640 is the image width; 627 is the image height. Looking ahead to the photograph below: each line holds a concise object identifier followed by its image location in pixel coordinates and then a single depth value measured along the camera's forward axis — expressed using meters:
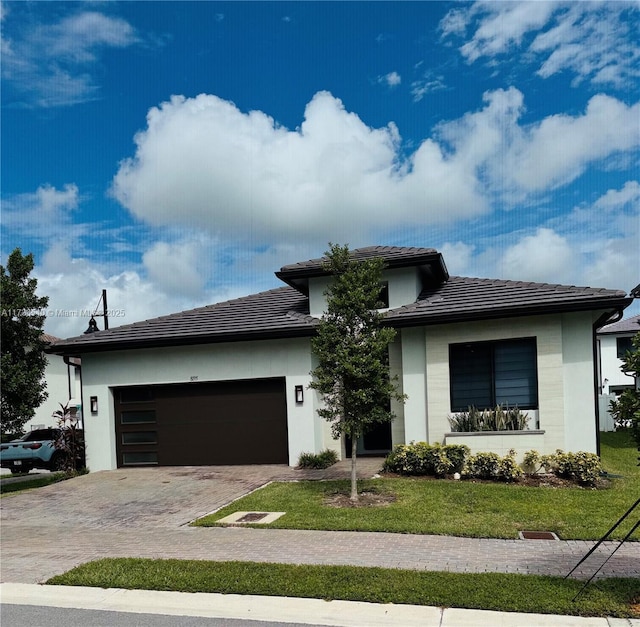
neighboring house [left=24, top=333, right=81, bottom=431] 31.11
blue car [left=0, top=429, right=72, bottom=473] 19.34
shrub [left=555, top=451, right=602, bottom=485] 10.87
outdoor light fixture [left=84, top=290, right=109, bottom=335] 23.03
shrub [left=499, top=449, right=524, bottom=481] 11.20
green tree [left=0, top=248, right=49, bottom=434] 13.92
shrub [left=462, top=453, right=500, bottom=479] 11.30
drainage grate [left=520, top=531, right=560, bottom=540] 7.51
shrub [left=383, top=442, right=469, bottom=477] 11.70
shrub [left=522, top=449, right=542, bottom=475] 11.74
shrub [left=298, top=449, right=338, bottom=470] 13.85
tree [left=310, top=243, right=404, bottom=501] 9.84
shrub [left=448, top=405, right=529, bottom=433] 12.33
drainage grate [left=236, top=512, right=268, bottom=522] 9.11
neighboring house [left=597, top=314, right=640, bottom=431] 34.59
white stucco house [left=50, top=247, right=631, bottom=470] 12.41
